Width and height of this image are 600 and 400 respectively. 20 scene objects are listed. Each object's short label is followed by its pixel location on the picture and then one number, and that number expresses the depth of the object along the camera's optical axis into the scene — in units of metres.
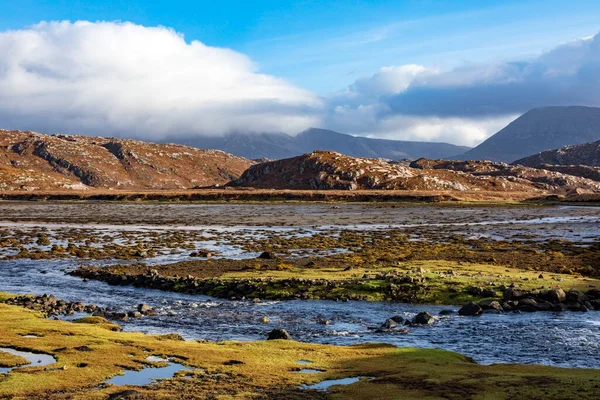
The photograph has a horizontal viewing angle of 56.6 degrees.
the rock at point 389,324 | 27.31
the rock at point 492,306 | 30.58
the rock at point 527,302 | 30.85
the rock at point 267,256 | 52.81
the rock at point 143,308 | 31.06
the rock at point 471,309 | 30.22
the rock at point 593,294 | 32.12
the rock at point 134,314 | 30.22
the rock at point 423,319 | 28.05
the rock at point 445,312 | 30.41
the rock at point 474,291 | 33.78
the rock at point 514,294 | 32.21
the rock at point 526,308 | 30.55
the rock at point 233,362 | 19.47
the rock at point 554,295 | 31.55
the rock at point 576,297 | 31.39
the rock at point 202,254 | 56.28
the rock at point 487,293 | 33.31
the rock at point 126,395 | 14.99
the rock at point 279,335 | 24.16
